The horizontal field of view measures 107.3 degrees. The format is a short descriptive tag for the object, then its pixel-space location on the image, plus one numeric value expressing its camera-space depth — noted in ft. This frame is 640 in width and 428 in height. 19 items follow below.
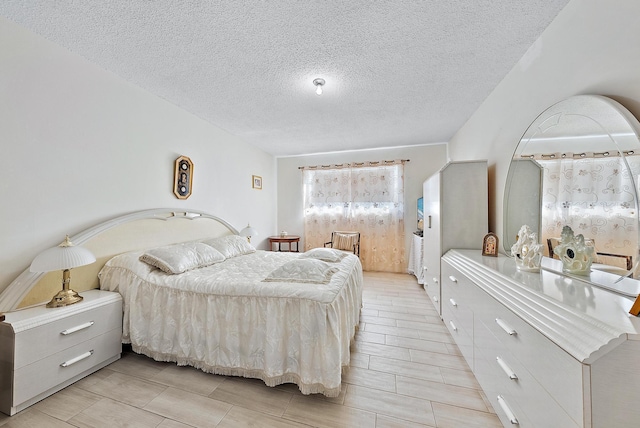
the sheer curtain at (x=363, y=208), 15.96
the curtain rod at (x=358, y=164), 15.75
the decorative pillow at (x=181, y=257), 7.00
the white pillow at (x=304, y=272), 6.08
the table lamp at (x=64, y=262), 5.26
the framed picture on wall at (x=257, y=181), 15.36
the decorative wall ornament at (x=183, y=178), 9.57
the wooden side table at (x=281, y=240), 16.07
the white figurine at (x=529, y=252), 5.02
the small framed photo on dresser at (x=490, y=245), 7.10
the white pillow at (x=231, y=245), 9.68
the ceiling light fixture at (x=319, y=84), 7.73
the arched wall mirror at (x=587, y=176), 3.72
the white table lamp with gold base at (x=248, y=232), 12.70
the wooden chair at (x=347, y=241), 15.27
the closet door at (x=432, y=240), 8.85
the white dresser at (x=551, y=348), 2.43
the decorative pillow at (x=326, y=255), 8.23
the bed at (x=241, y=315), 5.18
